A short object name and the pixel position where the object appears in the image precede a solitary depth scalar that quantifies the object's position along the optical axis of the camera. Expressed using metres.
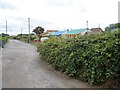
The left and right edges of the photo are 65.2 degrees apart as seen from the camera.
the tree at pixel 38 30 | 25.77
